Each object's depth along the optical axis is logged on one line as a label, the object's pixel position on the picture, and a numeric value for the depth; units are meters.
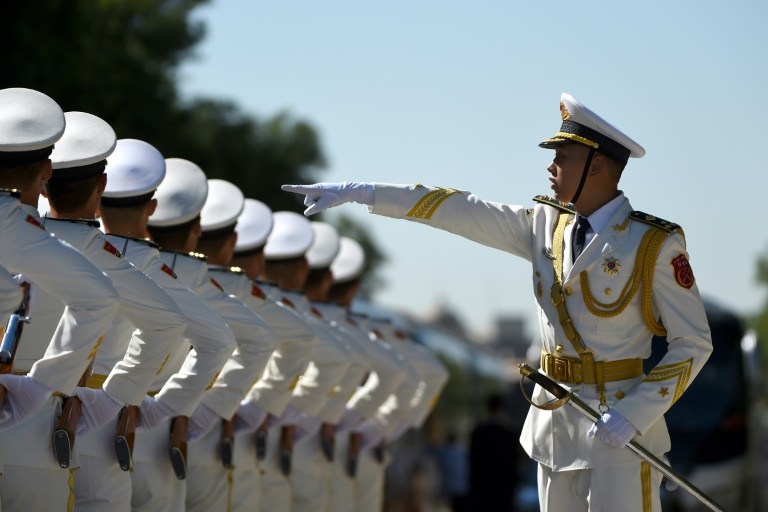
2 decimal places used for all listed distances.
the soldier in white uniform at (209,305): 15.55
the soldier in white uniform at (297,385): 19.47
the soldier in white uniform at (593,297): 12.86
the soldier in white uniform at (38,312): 10.69
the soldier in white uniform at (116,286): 12.26
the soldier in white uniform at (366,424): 22.97
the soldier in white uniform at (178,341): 13.12
